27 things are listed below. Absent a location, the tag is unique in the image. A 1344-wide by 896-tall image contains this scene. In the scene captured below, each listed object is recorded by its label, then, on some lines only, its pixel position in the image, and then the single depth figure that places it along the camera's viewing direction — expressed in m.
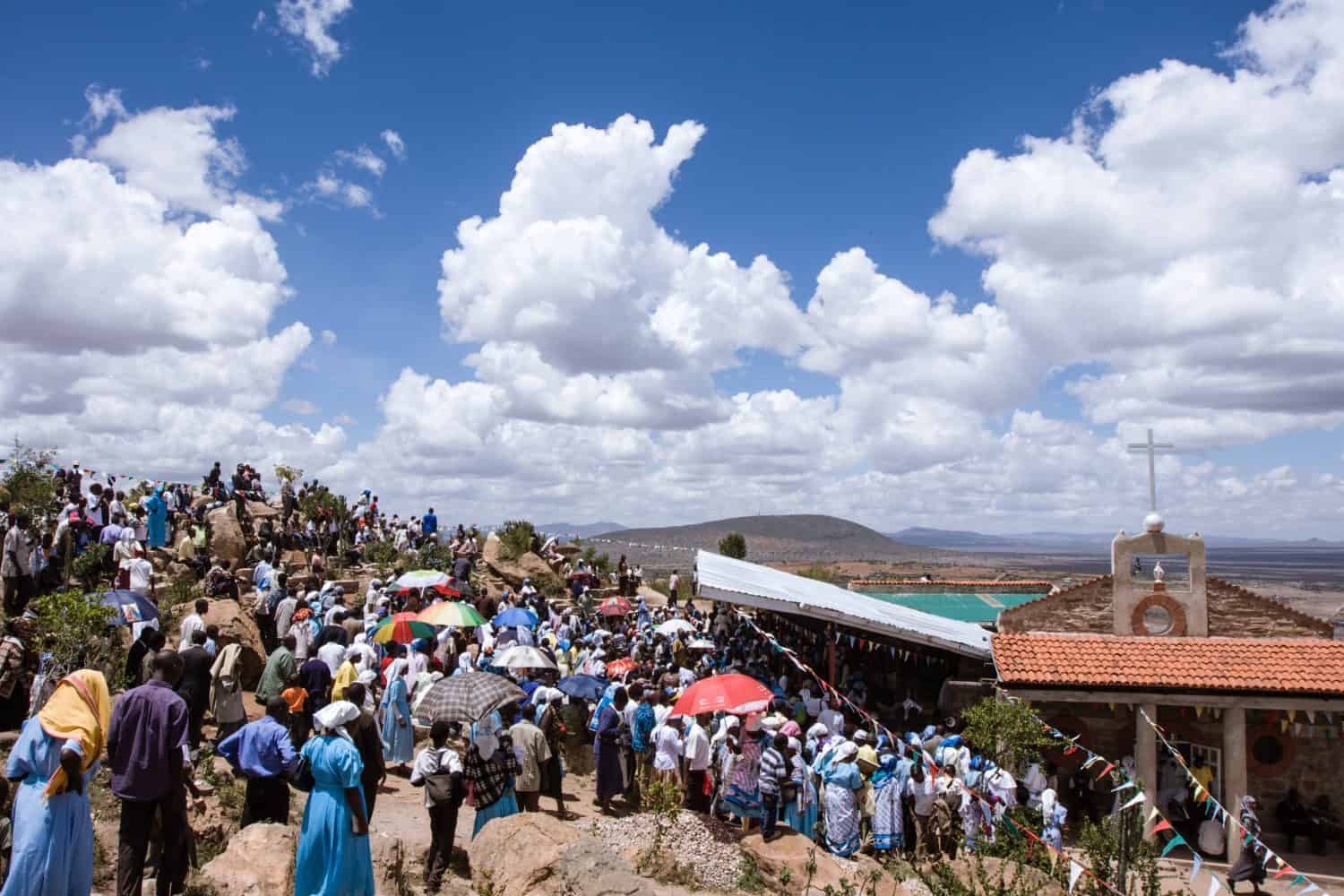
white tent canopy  14.95
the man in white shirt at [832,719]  13.58
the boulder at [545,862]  7.34
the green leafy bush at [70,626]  10.47
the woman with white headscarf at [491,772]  9.41
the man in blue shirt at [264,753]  7.39
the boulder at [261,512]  24.75
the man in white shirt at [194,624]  11.78
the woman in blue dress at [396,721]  11.81
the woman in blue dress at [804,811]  11.37
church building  14.83
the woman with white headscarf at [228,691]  10.55
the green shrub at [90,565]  16.89
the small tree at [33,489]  19.84
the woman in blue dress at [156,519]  20.31
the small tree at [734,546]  46.72
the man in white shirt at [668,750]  11.59
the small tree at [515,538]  29.05
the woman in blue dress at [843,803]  10.75
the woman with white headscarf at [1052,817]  11.63
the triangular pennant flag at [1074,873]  9.62
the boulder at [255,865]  6.81
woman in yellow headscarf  5.75
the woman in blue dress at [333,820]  6.66
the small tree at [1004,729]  11.26
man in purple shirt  6.54
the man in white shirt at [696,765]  11.60
